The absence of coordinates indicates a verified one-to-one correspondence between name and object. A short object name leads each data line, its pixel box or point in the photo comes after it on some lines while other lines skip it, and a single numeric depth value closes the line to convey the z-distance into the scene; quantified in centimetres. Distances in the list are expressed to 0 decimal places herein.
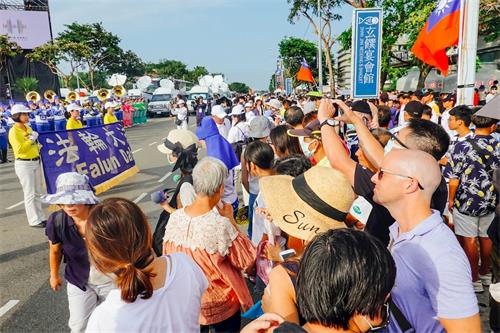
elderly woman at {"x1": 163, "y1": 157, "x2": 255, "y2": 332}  222
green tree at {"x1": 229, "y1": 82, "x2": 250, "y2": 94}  13754
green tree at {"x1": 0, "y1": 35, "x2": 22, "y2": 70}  2762
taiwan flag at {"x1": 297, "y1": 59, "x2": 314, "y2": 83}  1728
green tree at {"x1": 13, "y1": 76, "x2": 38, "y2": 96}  3512
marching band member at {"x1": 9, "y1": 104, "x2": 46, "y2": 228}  619
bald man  147
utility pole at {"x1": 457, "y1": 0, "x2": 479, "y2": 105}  487
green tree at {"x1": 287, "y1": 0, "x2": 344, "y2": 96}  2944
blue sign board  689
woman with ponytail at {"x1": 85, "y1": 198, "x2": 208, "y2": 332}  145
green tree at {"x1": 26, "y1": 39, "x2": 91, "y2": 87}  2855
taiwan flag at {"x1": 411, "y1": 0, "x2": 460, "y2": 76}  553
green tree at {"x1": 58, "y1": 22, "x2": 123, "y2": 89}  3969
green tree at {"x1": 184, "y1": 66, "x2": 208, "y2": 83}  10031
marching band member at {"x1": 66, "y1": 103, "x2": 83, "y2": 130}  908
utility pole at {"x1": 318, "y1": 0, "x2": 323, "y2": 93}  2321
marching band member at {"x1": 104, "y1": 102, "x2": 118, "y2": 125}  1057
